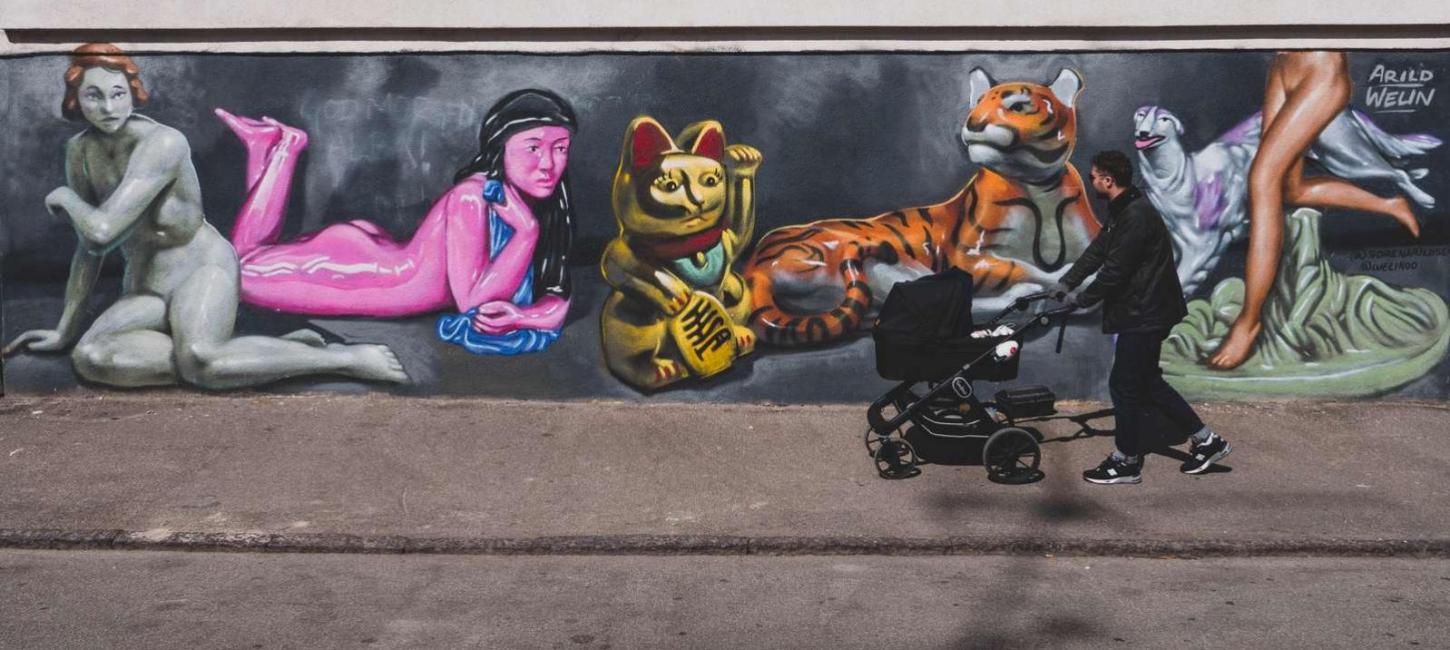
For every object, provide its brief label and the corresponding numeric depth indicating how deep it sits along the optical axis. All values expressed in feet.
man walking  24.63
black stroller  24.91
